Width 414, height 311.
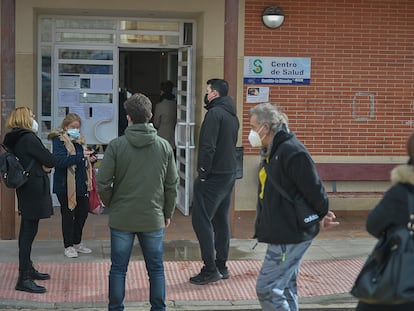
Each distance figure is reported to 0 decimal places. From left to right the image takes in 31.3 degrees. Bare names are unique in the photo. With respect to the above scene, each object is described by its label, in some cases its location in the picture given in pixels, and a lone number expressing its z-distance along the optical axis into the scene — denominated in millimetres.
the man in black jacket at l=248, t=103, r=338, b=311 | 5004
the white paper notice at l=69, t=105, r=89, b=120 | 10711
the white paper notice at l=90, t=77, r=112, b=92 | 10781
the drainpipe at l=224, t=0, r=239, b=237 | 8750
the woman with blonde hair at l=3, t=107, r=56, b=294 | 6660
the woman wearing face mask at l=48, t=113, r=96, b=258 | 7488
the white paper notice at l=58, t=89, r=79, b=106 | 10656
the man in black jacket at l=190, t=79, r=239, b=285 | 7000
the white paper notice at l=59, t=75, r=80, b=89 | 10664
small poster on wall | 10453
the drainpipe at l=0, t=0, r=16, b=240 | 8430
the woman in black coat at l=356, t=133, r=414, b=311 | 3914
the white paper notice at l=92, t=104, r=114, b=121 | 10820
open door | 10445
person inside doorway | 11109
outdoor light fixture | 10188
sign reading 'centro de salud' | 10414
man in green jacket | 5559
